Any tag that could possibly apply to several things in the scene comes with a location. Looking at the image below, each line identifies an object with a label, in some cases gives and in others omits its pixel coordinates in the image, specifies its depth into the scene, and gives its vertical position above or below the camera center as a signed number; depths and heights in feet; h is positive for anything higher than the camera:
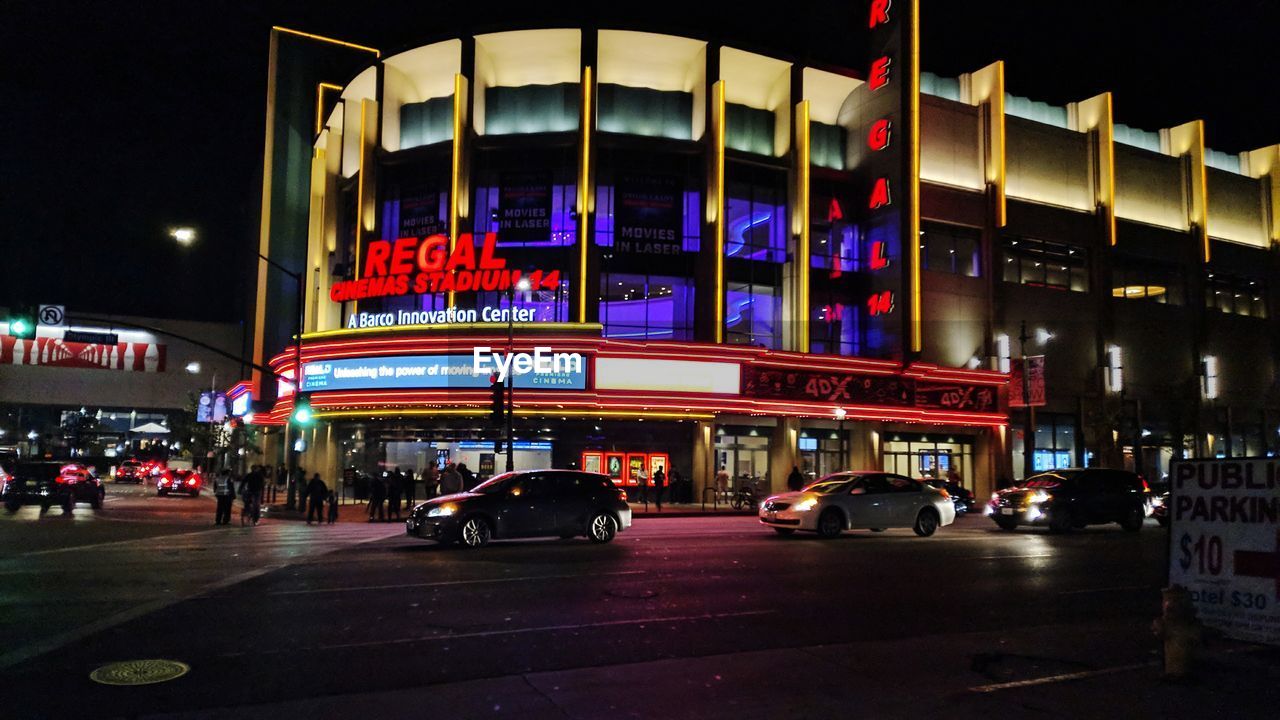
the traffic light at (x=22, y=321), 77.33 +9.42
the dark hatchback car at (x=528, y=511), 60.49 -5.01
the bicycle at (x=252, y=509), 86.50 -7.13
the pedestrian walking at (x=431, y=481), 95.28 -4.76
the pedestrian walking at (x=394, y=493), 91.15 -5.74
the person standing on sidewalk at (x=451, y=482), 85.15 -4.23
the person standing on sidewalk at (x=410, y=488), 95.50 -5.47
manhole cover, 24.71 -6.76
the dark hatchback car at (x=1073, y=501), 77.20 -4.75
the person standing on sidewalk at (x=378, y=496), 91.04 -6.04
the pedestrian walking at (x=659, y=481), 107.37 -5.10
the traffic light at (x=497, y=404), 92.02 +3.48
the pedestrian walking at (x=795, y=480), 111.96 -4.72
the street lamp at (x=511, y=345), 96.68 +10.66
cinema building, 115.24 +25.66
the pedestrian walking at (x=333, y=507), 88.53 -7.12
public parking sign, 25.43 -2.73
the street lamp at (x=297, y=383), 99.86 +5.72
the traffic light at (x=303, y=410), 97.45 +2.69
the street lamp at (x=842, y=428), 118.73 +2.22
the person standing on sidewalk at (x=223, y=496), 83.41 -5.75
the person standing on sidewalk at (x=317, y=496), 87.36 -5.91
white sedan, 68.28 -4.90
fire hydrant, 24.11 -5.02
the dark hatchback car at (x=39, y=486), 95.09 -5.83
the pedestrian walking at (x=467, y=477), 100.17 -4.42
